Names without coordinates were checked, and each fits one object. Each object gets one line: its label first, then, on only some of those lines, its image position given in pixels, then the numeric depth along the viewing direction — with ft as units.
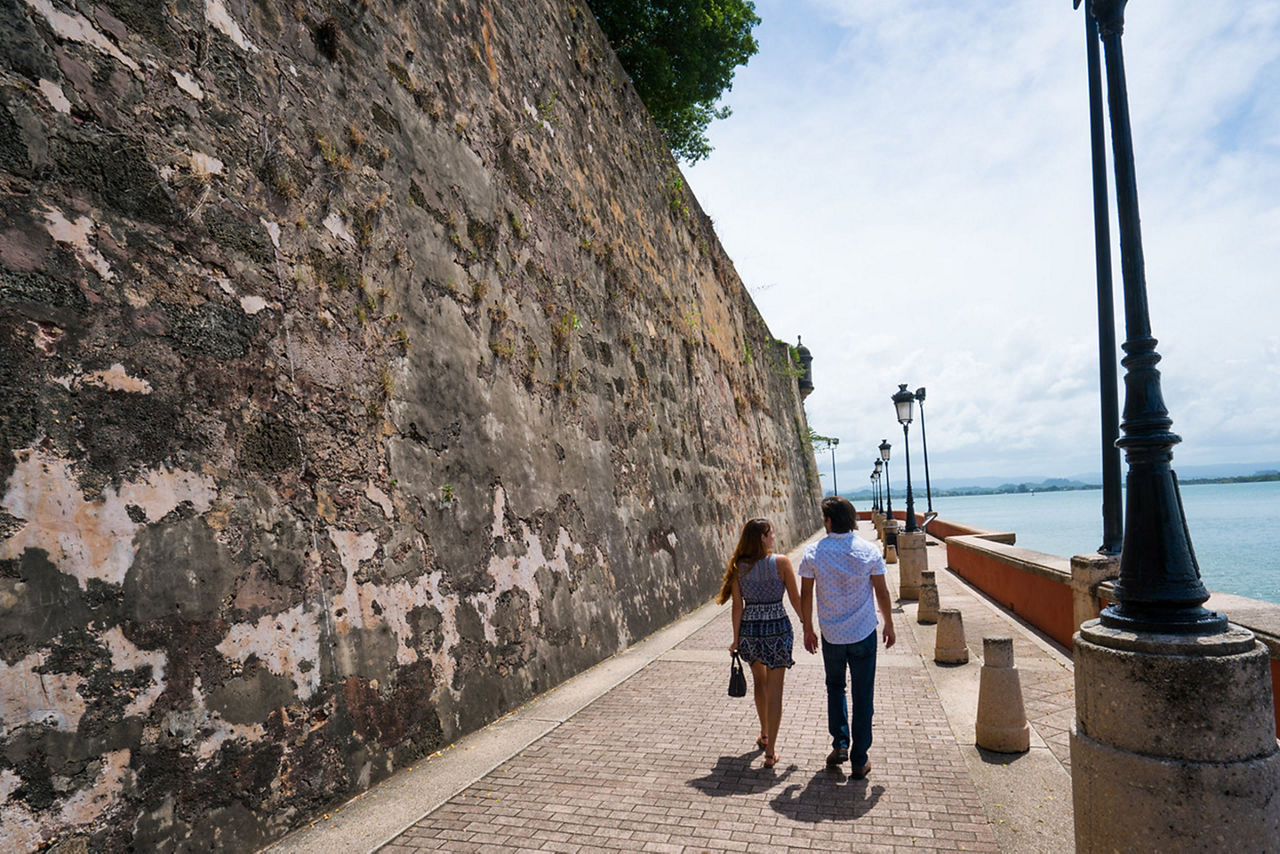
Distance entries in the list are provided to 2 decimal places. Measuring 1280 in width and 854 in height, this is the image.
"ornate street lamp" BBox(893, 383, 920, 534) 61.52
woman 15.42
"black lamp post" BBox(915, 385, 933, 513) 75.66
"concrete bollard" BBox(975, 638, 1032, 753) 14.93
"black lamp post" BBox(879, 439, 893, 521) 93.50
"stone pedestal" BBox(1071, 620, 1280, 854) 8.04
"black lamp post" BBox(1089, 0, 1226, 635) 8.93
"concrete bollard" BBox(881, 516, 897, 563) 63.41
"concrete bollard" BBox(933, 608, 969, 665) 22.95
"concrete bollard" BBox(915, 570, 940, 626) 30.94
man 14.39
